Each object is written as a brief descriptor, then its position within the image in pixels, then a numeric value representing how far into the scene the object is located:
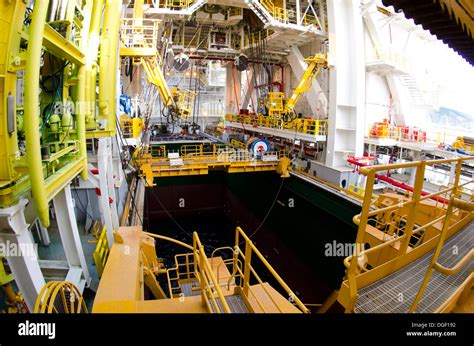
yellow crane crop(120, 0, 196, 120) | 10.66
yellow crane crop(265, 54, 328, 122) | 12.26
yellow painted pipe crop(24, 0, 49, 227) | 2.86
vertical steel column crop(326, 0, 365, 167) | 11.70
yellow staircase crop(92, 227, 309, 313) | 3.36
